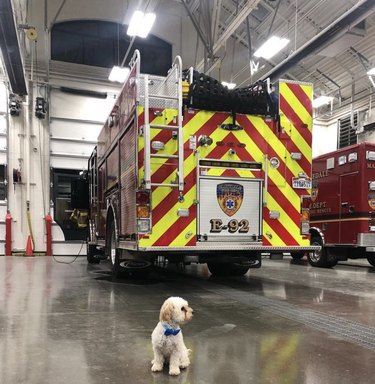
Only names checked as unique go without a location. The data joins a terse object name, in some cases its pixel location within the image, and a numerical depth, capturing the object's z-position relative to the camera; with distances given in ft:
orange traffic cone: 44.42
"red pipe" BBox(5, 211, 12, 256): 44.16
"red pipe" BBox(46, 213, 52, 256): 45.50
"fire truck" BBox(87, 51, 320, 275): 18.57
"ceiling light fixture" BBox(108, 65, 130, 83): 41.68
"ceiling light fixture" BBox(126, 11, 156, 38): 29.63
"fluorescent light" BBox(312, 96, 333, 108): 48.42
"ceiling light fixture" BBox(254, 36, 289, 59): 33.24
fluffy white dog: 8.68
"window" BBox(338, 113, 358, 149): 53.83
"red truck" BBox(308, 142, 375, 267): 31.40
